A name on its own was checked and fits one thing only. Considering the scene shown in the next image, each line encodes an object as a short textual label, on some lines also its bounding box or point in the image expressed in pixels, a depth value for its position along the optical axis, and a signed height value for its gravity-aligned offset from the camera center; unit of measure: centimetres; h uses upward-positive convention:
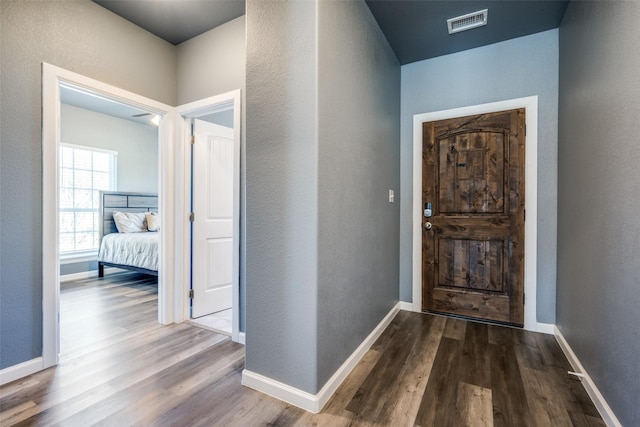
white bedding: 403 -57
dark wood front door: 268 -5
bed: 409 -38
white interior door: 290 -7
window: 465 +32
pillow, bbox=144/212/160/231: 517 -19
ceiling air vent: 235 +158
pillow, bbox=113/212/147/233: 486 -20
